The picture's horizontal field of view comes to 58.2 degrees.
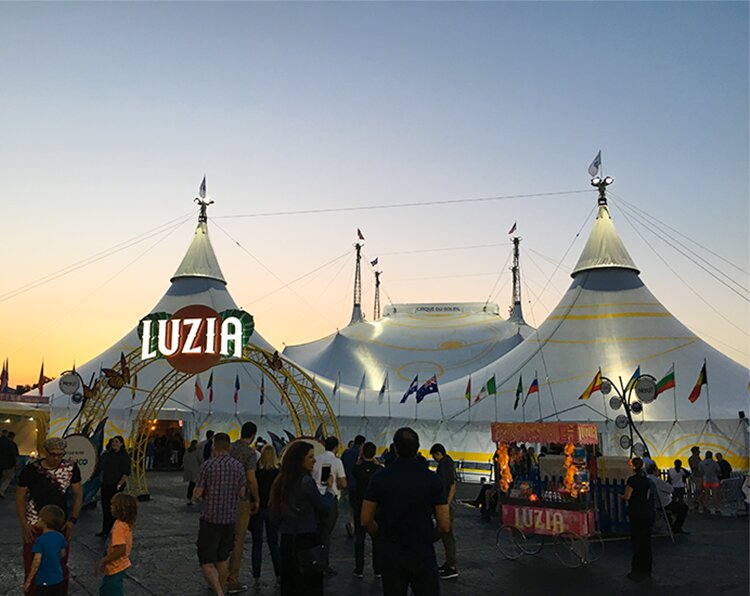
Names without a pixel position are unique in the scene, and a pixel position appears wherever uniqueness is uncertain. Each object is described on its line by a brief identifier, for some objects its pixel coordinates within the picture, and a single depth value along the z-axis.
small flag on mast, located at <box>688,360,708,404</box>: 19.05
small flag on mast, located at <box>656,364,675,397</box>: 19.19
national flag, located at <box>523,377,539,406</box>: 22.16
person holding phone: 6.75
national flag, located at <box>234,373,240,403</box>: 24.73
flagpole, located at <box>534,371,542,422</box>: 22.62
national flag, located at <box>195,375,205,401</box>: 23.77
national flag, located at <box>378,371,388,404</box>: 26.33
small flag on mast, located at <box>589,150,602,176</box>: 28.27
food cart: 9.28
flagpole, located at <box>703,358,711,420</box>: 20.23
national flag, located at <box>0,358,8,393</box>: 34.44
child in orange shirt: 5.06
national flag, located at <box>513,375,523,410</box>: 21.92
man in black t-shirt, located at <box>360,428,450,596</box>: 4.44
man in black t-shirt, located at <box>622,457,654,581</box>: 8.45
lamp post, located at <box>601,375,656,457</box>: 18.32
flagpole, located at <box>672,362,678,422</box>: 20.70
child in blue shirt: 4.84
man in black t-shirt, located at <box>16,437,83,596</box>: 5.68
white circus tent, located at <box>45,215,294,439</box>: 24.47
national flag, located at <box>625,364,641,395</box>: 19.88
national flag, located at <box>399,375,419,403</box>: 24.23
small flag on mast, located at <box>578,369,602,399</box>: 20.72
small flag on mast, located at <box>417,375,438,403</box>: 23.05
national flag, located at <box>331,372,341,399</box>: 27.56
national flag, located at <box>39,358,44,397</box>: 25.58
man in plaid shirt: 6.32
